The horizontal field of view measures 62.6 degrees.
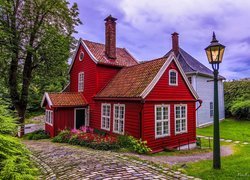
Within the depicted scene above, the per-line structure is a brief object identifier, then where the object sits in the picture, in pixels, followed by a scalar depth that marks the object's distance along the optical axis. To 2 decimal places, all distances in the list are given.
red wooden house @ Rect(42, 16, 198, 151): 12.06
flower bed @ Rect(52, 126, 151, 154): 11.00
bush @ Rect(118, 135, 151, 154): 11.09
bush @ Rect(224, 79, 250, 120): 24.41
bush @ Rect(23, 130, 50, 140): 16.77
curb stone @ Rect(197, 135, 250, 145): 14.57
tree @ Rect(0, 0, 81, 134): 17.03
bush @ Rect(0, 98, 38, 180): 4.26
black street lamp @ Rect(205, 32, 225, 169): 6.70
